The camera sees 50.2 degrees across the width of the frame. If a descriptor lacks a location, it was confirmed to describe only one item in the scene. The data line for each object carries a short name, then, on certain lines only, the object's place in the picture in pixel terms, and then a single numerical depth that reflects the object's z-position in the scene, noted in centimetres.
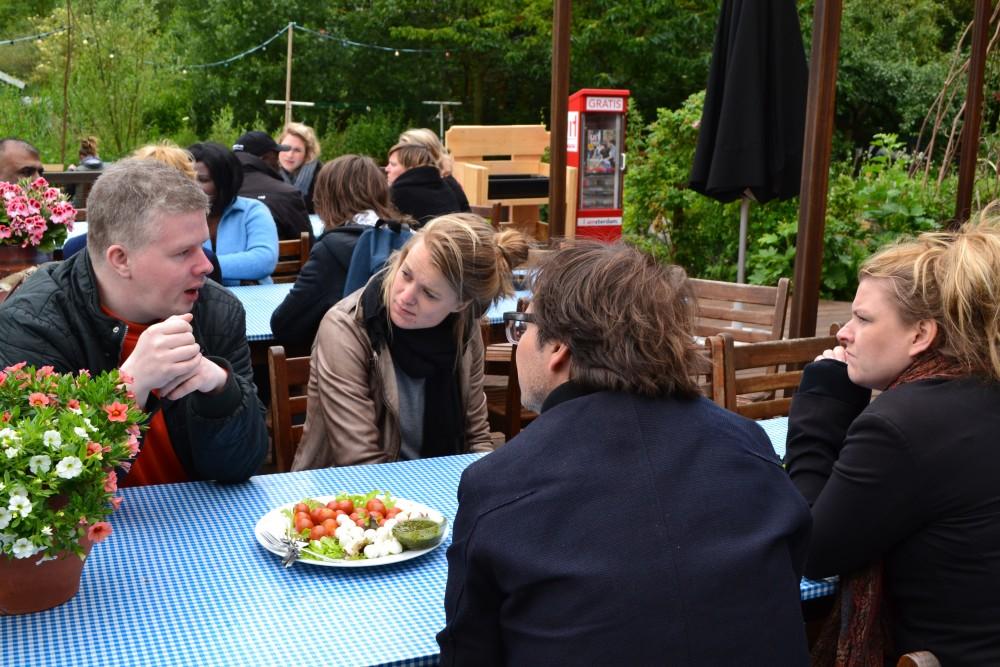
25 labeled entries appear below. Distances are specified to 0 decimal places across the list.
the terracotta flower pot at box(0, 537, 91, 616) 175
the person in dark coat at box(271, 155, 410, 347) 425
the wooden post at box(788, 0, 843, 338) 413
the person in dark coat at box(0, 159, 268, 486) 231
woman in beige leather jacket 292
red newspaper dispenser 905
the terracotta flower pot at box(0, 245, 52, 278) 386
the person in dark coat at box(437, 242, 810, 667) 138
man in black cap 621
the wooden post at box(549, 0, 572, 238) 437
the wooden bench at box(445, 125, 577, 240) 1034
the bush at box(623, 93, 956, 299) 916
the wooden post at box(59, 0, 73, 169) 1292
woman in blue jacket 504
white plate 203
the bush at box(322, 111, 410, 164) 2012
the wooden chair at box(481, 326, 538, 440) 384
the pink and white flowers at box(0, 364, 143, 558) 162
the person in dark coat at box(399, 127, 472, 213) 666
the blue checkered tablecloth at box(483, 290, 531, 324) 460
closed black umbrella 575
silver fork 205
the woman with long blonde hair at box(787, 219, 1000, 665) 195
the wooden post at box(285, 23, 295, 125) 1652
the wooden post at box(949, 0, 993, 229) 590
